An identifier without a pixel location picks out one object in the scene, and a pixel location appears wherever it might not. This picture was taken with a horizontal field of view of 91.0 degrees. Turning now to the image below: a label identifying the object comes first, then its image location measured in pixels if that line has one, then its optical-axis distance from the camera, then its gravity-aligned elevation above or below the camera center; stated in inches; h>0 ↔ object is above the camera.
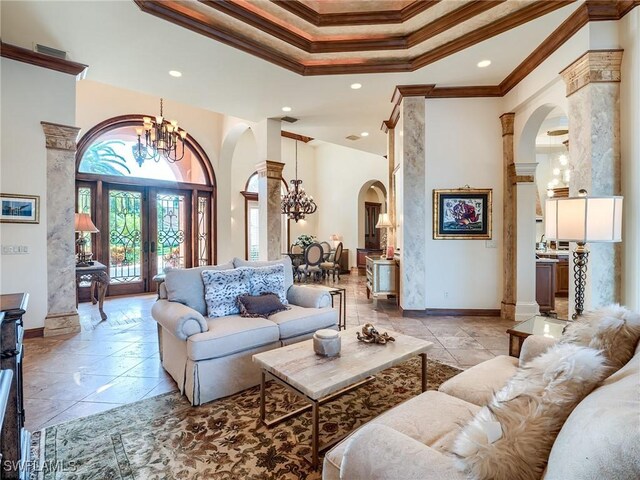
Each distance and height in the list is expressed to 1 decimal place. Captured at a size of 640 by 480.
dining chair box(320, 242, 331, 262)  370.6 -18.6
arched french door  248.7 +28.9
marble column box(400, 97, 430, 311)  186.1 +20.1
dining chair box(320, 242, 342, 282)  344.8 -30.8
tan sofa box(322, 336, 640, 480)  24.2 -25.3
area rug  67.1 -49.5
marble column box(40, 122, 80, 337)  153.1 +4.5
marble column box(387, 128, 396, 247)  236.7 +35.2
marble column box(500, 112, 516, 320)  182.4 +8.4
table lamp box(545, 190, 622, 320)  89.1 +4.5
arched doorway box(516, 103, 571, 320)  178.7 +22.2
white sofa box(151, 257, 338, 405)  93.5 -32.5
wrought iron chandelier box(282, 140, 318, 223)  366.3 +38.7
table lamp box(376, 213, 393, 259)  232.6 +9.8
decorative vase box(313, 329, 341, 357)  81.7 -28.0
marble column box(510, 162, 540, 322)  179.5 -3.0
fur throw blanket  29.9 -19.4
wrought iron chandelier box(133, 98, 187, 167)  198.7 +66.5
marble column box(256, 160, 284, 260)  229.3 +21.4
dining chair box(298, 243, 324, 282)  323.9 -24.1
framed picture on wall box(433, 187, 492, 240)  187.8 +12.8
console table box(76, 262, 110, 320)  172.1 -21.6
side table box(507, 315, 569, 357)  90.2 -29.1
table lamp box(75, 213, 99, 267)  181.2 +6.8
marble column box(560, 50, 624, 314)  115.4 +31.3
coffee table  67.9 -31.5
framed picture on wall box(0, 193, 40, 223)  142.6 +14.4
